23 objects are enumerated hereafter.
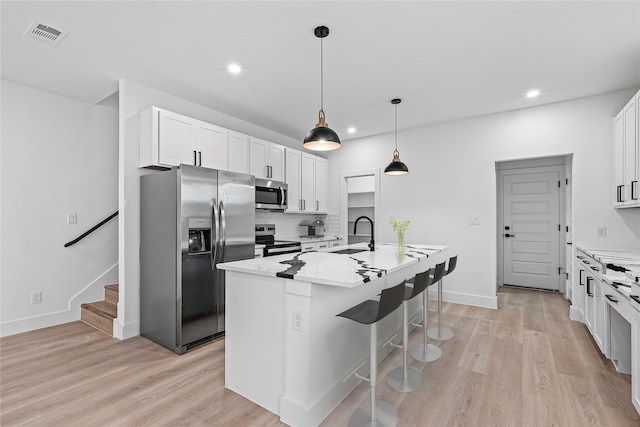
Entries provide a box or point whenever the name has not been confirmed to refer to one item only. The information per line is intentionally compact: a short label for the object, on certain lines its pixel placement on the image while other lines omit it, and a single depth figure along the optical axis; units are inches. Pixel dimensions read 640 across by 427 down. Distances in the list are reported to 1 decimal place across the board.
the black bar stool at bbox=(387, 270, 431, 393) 93.8
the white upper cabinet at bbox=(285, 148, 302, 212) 203.2
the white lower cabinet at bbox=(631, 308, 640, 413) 74.0
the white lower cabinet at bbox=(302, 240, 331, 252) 200.4
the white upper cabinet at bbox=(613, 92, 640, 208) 117.5
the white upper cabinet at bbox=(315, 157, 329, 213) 230.7
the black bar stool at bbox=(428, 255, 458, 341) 129.5
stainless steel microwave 180.2
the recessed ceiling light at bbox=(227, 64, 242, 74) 123.2
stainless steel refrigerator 120.6
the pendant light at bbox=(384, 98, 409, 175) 155.9
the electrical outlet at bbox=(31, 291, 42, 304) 141.9
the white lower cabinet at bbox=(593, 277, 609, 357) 106.0
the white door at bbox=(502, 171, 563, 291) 213.9
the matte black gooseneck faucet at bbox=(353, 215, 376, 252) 138.2
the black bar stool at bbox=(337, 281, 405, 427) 74.6
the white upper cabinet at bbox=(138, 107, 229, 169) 131.5
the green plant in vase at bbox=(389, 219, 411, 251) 130.7
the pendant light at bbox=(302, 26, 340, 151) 99.4
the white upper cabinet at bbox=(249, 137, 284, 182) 177.8
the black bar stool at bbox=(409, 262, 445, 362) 113.0
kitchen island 75.8
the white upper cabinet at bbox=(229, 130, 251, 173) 163.5
